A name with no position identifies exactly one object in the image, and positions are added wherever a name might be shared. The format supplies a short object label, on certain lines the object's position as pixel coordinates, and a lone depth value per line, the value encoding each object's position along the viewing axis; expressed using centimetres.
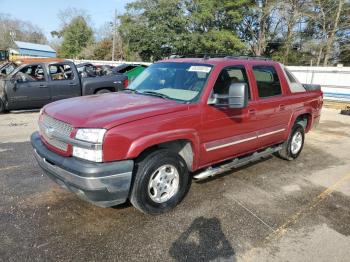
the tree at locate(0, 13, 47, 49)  7428
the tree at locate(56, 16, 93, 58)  5903
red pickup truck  341
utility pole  4330
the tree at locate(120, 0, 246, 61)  3297
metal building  4800
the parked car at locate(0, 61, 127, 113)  1029
